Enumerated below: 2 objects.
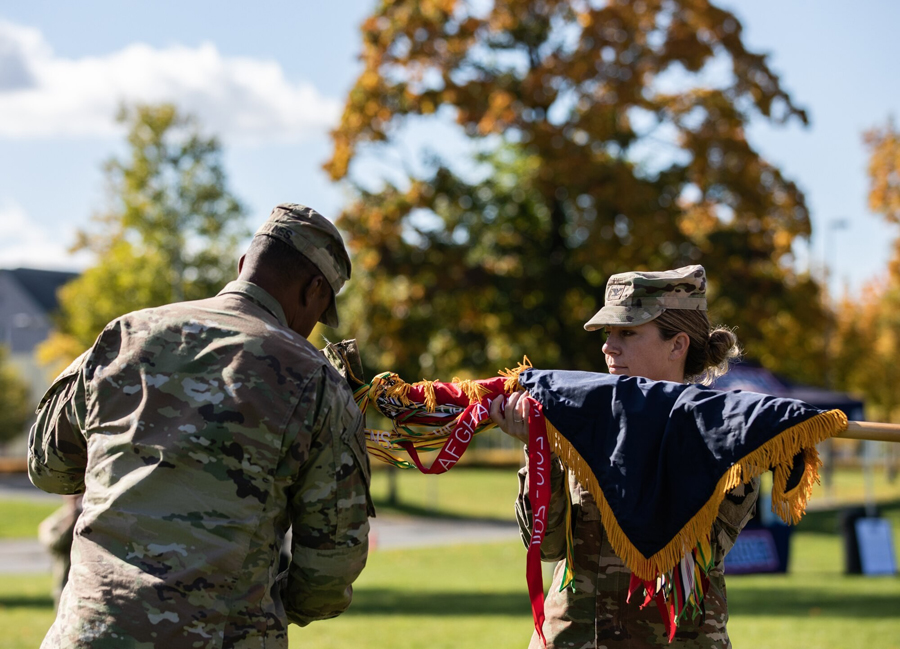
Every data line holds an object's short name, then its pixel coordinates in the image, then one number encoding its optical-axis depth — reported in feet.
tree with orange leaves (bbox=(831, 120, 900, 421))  128.47
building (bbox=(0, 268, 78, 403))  214.90
